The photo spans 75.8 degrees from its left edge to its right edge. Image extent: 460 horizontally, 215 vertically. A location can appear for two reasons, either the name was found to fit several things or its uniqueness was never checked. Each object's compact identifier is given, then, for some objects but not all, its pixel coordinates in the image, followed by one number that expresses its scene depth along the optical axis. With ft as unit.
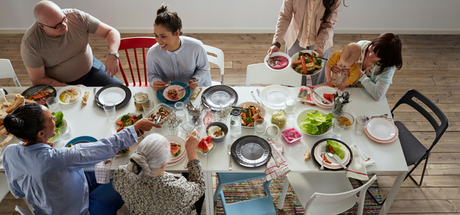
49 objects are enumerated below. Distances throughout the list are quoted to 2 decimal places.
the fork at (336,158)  6.38
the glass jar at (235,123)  6.99
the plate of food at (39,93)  7.83
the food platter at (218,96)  7.80
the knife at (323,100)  7.77
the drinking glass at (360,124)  7.07
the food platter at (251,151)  6.52
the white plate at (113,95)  7.95
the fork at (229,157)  6.45
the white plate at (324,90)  8.07
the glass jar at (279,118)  7.09
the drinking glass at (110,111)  7.14
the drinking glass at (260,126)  7.06
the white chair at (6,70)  8.68
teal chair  7.59
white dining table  6.47
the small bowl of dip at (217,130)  6.86
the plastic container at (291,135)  6.87
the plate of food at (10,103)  7.41
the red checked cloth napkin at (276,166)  6.37
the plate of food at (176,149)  6.51
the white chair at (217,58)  9.32
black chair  7.52
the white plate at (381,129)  6.96
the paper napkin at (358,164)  6.28
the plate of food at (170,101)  7.84
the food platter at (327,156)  6.45
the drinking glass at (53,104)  7.47
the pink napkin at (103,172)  6.38
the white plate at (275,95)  7.77
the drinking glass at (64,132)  6.84
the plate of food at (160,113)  7.16
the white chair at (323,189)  6.87
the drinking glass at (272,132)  6.99
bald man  8.03
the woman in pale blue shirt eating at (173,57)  7.67
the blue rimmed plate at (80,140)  6.77
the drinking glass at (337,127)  6.85
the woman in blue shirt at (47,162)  5.55
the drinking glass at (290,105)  7.51
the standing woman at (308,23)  8.77
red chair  9.48
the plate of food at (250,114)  7.25
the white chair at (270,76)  9.17
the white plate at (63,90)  7.89
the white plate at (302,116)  7.40
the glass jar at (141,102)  7.43
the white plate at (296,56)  8.72
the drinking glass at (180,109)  7.32
